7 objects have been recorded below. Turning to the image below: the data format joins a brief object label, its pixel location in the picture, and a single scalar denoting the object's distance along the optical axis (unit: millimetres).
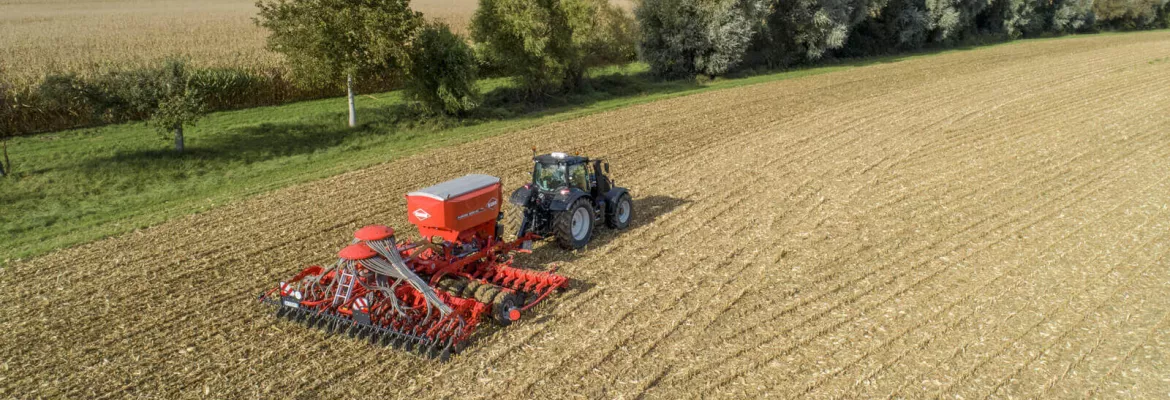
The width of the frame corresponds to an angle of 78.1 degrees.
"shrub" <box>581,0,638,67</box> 36278
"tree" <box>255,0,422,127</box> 23500
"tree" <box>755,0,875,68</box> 42594
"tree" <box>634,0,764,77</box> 37656
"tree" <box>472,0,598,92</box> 29688
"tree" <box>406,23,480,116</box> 26266
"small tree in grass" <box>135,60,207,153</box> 20641
